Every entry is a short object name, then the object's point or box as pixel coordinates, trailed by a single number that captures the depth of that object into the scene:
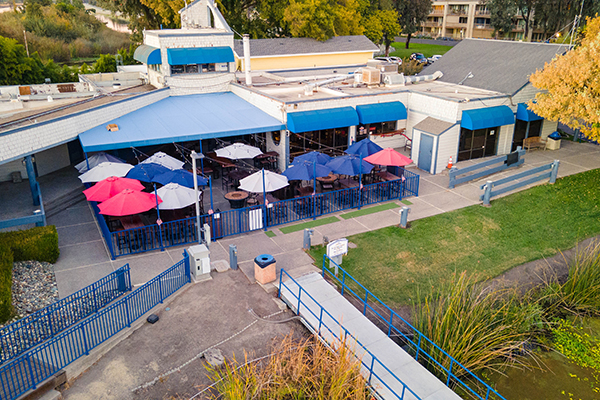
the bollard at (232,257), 15.04
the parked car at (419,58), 62.09
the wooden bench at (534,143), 27.81
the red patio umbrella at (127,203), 15.27
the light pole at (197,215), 15.92
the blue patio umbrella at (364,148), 21.05
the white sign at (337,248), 14.99
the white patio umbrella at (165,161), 20.25
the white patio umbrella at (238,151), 21.31
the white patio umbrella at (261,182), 17.94
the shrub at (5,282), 11.75
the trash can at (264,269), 14.27
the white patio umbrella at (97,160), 20.47
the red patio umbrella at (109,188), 16.31
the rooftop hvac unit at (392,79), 28.42
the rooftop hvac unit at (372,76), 28.30
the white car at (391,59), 56.92
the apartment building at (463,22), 85.89
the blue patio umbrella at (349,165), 19.59
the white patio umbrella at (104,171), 18.24
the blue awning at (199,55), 26.62
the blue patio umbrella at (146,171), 18.67
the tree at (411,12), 66.75
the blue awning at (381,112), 24.91
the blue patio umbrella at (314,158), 20.03
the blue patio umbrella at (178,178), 18.16
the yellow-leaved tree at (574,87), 19.06
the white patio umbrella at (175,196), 16.42
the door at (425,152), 24.50
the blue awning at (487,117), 24.05
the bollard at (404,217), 18.33
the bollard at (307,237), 16.75
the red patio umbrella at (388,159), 19.97
